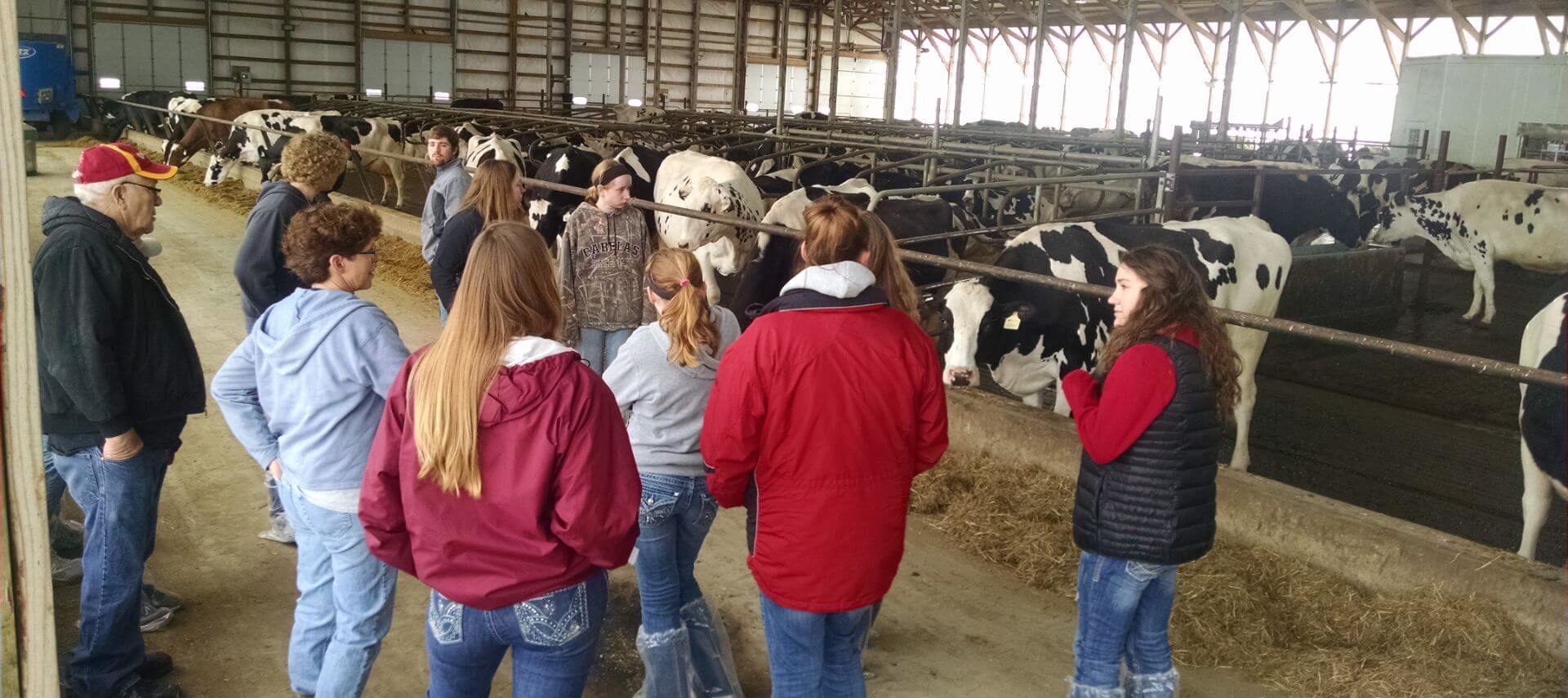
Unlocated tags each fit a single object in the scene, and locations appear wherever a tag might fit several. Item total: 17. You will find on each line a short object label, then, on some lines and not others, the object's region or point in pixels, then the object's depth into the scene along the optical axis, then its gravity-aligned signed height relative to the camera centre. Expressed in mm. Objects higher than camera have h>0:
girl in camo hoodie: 4770 -498
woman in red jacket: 2523 -620
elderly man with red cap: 2891 -678
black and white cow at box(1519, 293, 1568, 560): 4141 -840
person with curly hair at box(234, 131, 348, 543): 3967 -290
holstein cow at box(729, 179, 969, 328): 6332 -452
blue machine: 25469 +877
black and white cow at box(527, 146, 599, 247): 9523 -308
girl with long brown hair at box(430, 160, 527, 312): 4773 -289
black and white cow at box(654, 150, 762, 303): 7336 -377
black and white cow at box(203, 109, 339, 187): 16516 -162
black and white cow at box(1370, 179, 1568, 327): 11164 -312
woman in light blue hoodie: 2691 -637
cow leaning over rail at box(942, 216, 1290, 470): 5367 -623
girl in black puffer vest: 2695 -619
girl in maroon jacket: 2135 -642
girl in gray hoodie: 2941 -756
